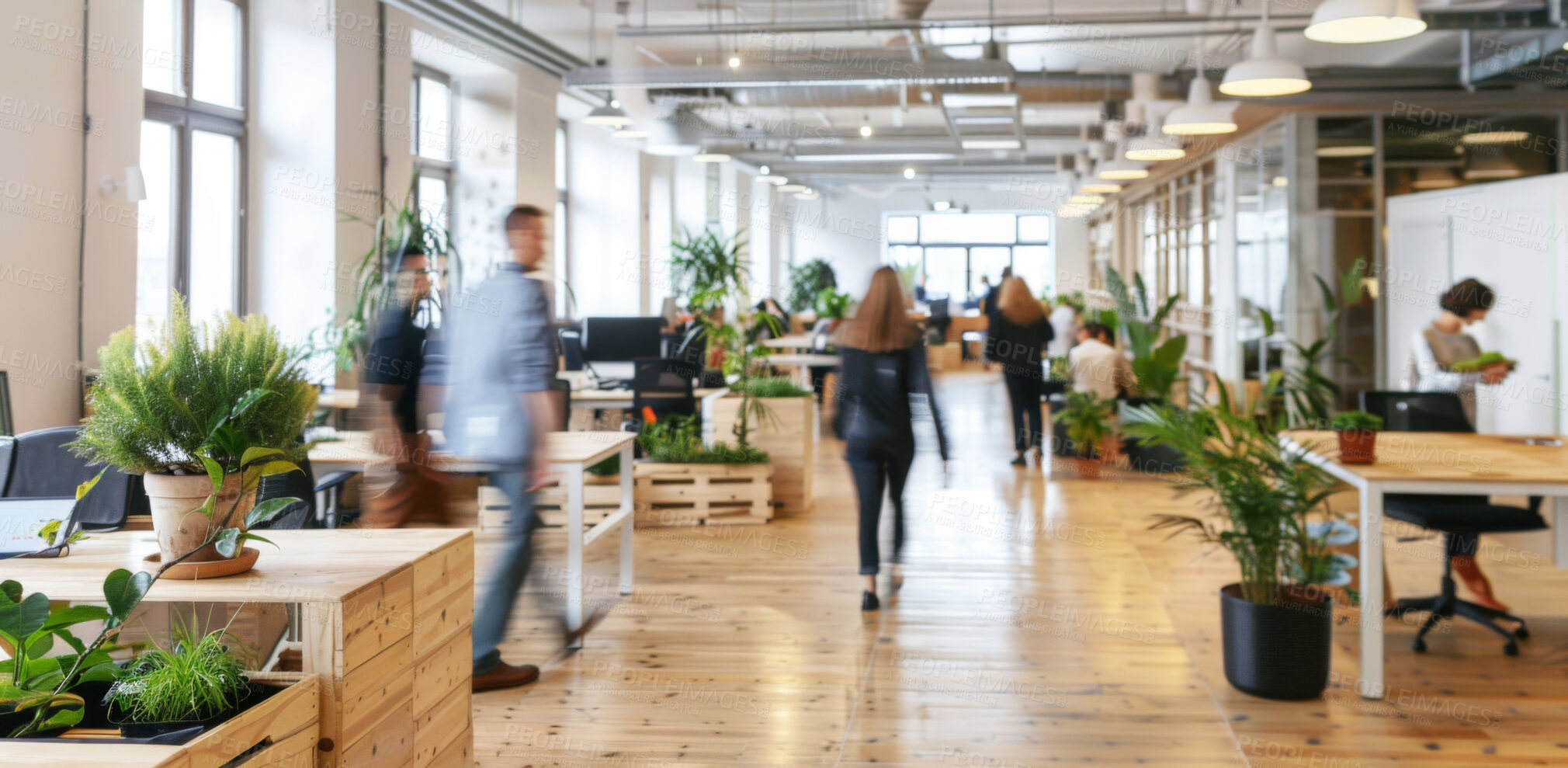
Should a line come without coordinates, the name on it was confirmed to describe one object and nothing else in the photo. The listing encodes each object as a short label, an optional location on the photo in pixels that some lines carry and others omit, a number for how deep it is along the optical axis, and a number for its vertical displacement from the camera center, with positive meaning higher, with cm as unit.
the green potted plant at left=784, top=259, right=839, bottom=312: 1964 +152
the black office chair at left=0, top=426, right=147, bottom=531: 338 -28
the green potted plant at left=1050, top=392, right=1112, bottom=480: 850 -40
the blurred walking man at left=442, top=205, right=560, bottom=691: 351 -2
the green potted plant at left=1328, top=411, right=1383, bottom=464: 378 -21
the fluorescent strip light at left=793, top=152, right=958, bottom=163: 1475 +285
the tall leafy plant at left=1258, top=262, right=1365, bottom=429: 444 -2
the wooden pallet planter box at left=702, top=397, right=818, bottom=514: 688 -38
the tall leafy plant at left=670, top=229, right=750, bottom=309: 737 +71
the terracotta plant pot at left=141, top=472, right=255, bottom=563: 202 -24
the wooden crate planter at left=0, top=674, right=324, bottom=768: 153 -52
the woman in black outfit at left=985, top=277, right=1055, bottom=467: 852 +19
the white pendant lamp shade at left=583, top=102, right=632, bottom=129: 812 +184
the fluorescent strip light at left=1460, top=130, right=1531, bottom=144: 941 +197
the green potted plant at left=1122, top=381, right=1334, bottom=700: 364 -56
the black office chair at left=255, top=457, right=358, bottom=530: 321 -41
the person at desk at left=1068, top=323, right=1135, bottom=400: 857 +4
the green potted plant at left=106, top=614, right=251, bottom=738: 169 -48
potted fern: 201 -10
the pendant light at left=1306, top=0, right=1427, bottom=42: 364 +115
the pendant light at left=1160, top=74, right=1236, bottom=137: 605 +136
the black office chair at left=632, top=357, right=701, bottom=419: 707 -8
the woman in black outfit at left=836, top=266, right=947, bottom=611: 466 -4
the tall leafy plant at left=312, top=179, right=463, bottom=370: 638 +59
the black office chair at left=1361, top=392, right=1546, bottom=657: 416 -54
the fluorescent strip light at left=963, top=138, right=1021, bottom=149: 1239 +256
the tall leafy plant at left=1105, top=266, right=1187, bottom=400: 771 +16
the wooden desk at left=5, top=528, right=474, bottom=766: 193 -45
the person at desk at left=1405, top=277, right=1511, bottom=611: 590 +16
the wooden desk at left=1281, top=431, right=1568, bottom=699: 351 -32
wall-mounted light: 522 +87
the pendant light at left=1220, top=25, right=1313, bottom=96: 461 +122
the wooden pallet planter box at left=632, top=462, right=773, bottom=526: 653 -69
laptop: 239 -32
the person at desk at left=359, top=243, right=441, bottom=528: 383 -8
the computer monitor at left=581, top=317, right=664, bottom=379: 866 +27
